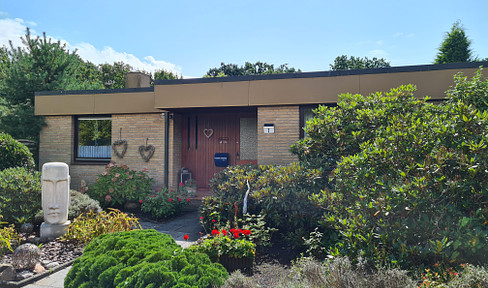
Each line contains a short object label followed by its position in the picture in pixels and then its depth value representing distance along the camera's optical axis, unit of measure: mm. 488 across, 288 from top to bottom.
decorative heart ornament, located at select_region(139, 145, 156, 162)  9918
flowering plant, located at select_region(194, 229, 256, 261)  4277
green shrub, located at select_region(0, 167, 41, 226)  6527
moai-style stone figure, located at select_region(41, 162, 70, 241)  5938
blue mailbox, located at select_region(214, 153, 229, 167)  10391
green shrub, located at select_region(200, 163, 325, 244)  5371
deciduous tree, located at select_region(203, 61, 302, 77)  37912
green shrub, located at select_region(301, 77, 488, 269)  3346
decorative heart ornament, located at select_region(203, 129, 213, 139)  10755
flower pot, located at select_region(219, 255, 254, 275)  4297
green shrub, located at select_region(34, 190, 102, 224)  6638
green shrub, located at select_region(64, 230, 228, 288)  3102
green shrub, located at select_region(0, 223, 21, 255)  5076
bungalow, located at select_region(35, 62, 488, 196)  8008
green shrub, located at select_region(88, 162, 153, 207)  8953
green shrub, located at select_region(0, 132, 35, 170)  8320
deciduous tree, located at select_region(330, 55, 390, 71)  33906
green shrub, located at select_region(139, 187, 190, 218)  8086
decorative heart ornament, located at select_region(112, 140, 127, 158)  10180
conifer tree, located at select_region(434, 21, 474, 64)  18109
